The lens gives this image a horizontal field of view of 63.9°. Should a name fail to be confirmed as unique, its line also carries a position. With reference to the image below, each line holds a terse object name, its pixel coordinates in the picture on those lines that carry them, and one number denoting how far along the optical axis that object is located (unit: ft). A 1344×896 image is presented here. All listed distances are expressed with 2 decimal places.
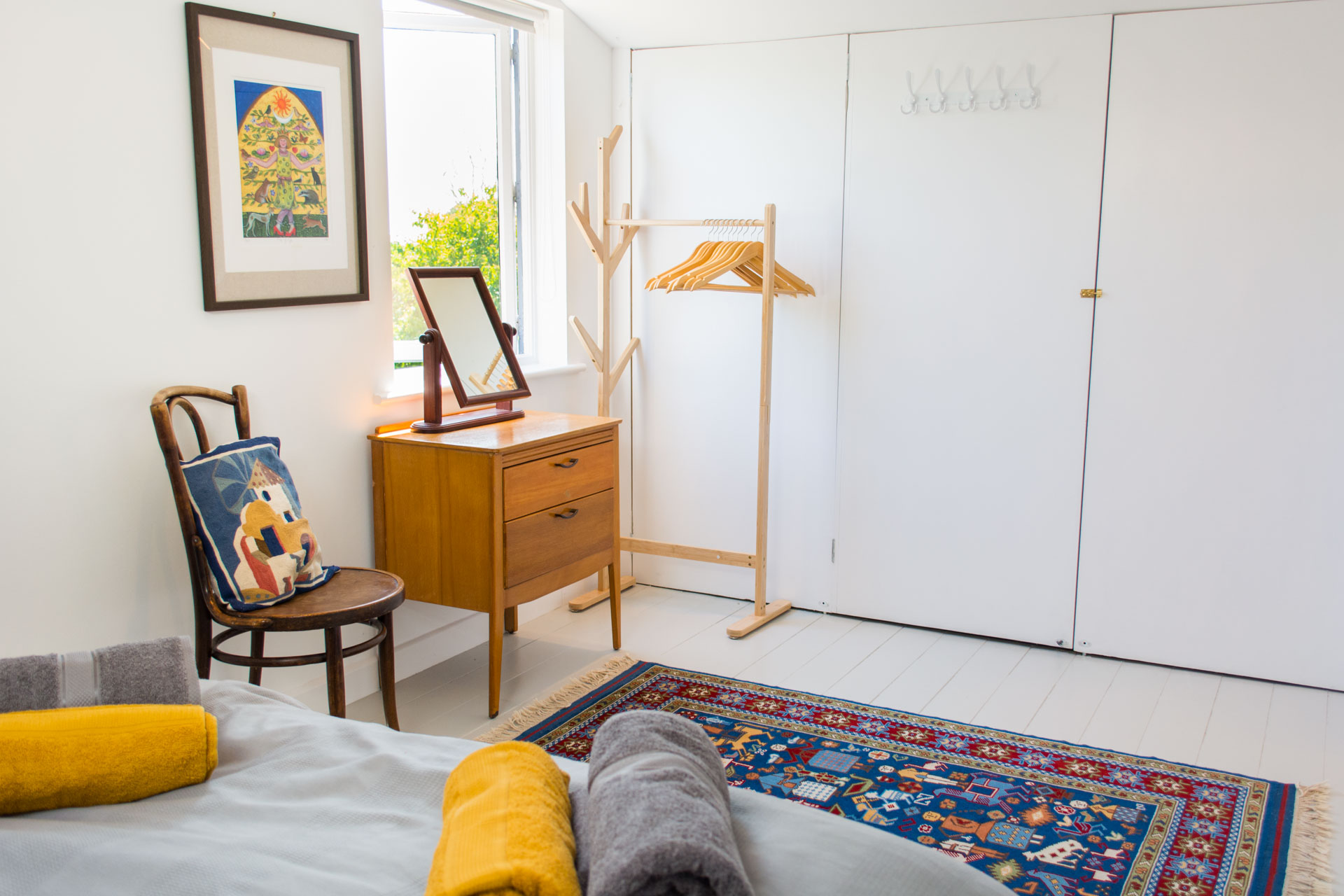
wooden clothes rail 11.44
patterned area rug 6.97
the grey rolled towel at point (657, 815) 3.18
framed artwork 7.86
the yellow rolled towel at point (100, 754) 4.29
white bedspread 3.80
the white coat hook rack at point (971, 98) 10.58
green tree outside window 10.37
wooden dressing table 9.06
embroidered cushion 7.28
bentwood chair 7.24
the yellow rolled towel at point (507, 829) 3.30
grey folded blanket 4.66
